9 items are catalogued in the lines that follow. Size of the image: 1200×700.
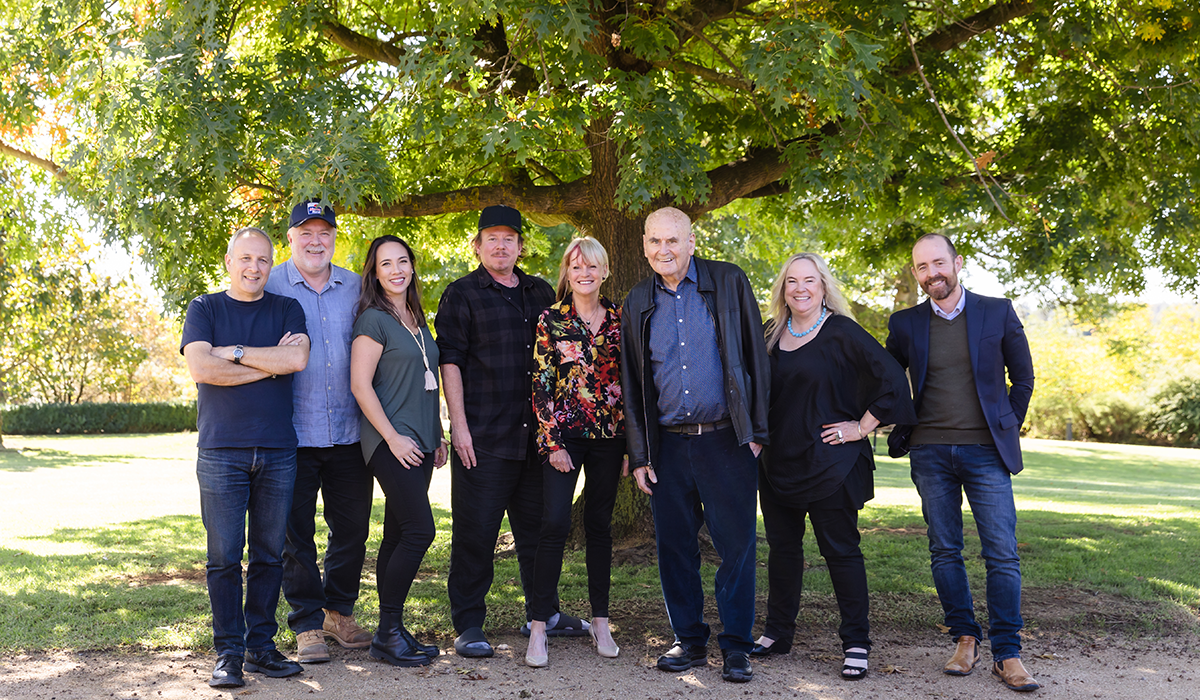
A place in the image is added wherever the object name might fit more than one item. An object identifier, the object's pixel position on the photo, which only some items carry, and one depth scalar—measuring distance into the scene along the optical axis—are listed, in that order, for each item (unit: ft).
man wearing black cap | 15.28
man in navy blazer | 14.40
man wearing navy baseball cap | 14.97
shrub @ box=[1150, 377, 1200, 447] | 114.11
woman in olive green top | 14.78
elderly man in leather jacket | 14.26
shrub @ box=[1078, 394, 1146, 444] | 123.75
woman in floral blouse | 14.92
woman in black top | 14.65
